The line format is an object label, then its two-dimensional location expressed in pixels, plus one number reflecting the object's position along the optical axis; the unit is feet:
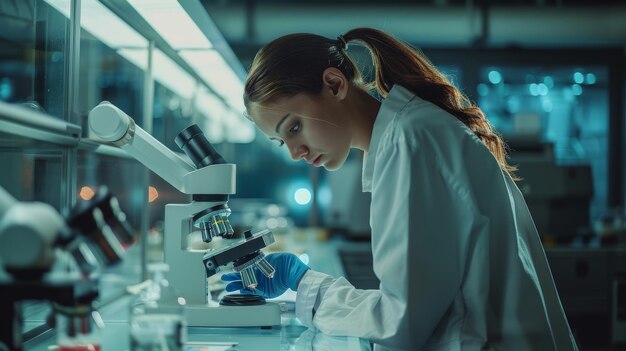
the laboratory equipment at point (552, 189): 12.30
